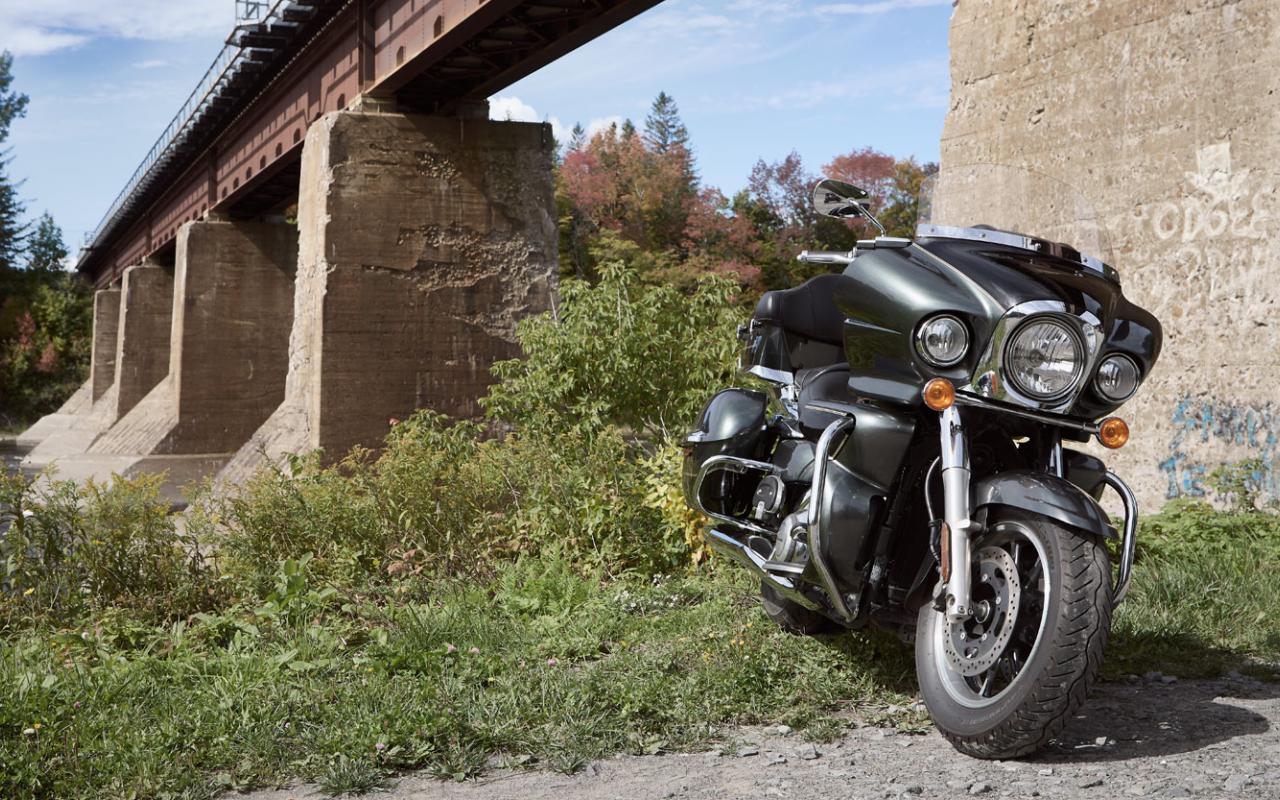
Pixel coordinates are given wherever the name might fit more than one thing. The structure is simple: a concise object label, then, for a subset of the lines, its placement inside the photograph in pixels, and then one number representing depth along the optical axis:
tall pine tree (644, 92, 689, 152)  81.44
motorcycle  3.16
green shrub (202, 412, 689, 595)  6.30
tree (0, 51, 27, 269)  62.00
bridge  12.23
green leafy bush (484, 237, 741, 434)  7.66
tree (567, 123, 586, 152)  89.81
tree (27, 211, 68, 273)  64.69
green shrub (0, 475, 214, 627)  5.46
